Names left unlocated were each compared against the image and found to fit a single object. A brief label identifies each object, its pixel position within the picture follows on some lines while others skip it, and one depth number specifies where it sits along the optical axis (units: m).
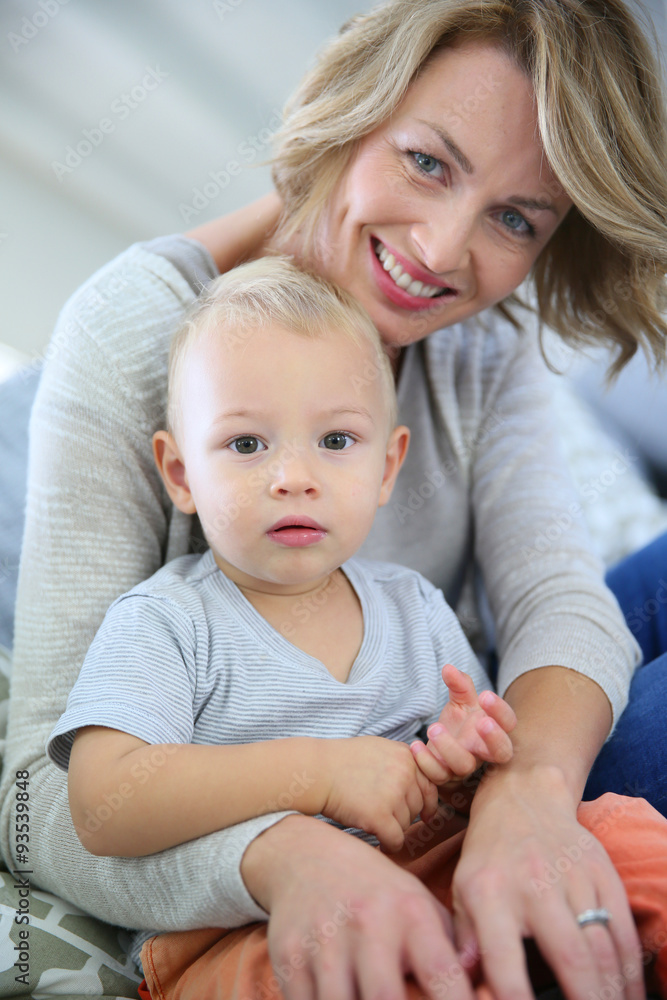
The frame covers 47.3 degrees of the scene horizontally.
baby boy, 0.73
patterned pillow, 0.78
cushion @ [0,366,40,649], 1.24
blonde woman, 0.73
